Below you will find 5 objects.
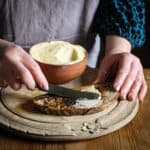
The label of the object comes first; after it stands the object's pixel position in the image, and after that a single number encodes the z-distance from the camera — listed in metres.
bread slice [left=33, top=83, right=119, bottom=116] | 0.79
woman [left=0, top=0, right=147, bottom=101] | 1.01
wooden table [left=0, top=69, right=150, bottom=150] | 0.74
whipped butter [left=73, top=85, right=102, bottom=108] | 0.80
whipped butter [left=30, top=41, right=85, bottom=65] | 0.89
